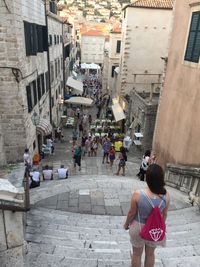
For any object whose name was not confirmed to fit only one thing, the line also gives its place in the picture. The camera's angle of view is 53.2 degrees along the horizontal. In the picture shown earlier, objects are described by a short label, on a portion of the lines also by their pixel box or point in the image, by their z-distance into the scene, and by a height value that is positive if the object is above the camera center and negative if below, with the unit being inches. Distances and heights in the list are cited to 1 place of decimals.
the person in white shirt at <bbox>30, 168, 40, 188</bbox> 318.7 -191.4
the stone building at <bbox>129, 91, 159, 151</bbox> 560.5 -177.1
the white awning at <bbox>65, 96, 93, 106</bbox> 900.7 -203.1
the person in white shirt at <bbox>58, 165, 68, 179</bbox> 355.8 -200.0
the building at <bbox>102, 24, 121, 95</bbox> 1084.1 -12.4
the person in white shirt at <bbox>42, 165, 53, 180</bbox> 357.0 -203.5
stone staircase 133.1 -138.9
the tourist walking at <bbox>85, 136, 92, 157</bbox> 519.5 -222.3
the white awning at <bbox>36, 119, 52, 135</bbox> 445.2 -163.0
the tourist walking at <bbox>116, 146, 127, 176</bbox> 380.9 -185.5
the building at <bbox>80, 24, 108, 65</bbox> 2283.1 +95.7
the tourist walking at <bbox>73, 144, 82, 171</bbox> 411.1 -201.2
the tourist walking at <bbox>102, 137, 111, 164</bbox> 462.8 -201.5
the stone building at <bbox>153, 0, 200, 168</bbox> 330.2 -61.9
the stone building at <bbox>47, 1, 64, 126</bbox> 638.3 -28.6
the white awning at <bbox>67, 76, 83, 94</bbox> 1036.2 -157.0
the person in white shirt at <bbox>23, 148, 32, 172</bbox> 360.4 -182.0
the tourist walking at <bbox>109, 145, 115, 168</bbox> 431.7 -200.3
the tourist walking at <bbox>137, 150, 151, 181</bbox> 348.2 -181.7
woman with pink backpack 99.3 -73.0
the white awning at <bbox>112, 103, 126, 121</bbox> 779.1 -221.2
